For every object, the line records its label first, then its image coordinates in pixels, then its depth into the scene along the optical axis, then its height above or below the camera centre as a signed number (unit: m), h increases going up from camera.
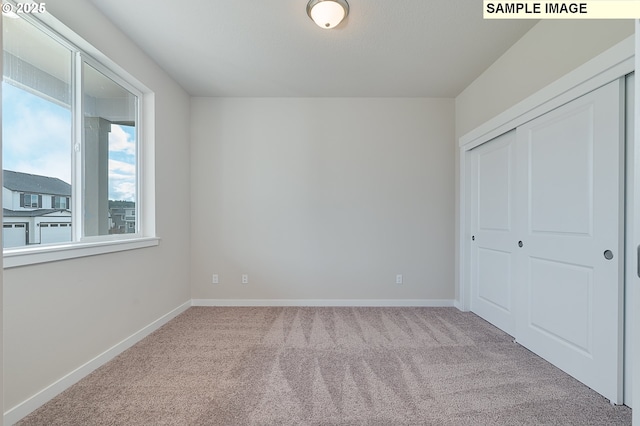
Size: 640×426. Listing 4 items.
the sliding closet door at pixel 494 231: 2.86 -0.21
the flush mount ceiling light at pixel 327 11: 2.13 +1.45
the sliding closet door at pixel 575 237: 1.85 -0.19
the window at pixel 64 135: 1.83 +0.54
